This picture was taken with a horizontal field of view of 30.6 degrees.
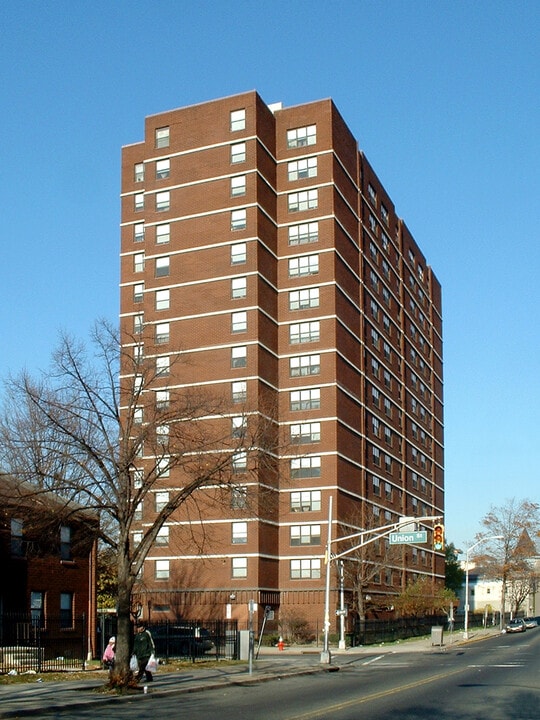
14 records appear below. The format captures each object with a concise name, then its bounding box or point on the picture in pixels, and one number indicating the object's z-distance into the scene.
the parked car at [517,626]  100.46
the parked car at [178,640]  48.72
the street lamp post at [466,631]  76.61
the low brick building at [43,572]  36.38
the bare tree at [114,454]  30.88
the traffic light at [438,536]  42.66
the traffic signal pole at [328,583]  44.16
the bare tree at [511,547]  112.69
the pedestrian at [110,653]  32.01
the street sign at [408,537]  44.66
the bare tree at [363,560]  72.75
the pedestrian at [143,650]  30.62
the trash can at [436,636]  64.19
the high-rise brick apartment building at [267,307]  72.62
